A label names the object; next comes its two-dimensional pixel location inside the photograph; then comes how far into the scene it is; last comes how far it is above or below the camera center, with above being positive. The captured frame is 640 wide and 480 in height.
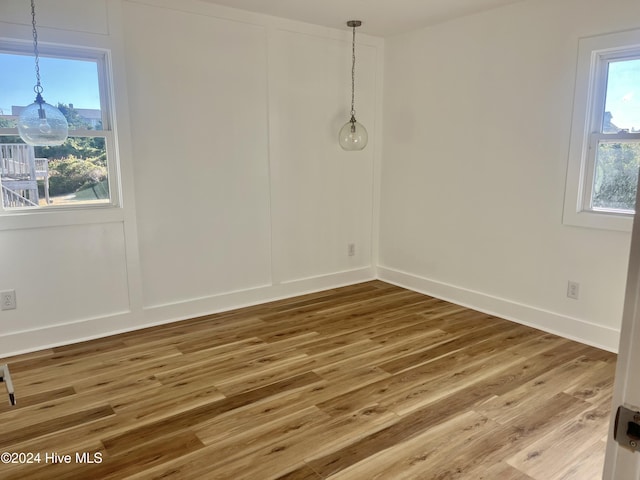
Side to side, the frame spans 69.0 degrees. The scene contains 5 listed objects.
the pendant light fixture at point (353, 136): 4.35 +0.21
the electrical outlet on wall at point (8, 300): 3.24 -0.98
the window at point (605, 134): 3.16 +0.17
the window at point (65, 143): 3.18 +0.14
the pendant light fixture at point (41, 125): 2.81 +0.20
